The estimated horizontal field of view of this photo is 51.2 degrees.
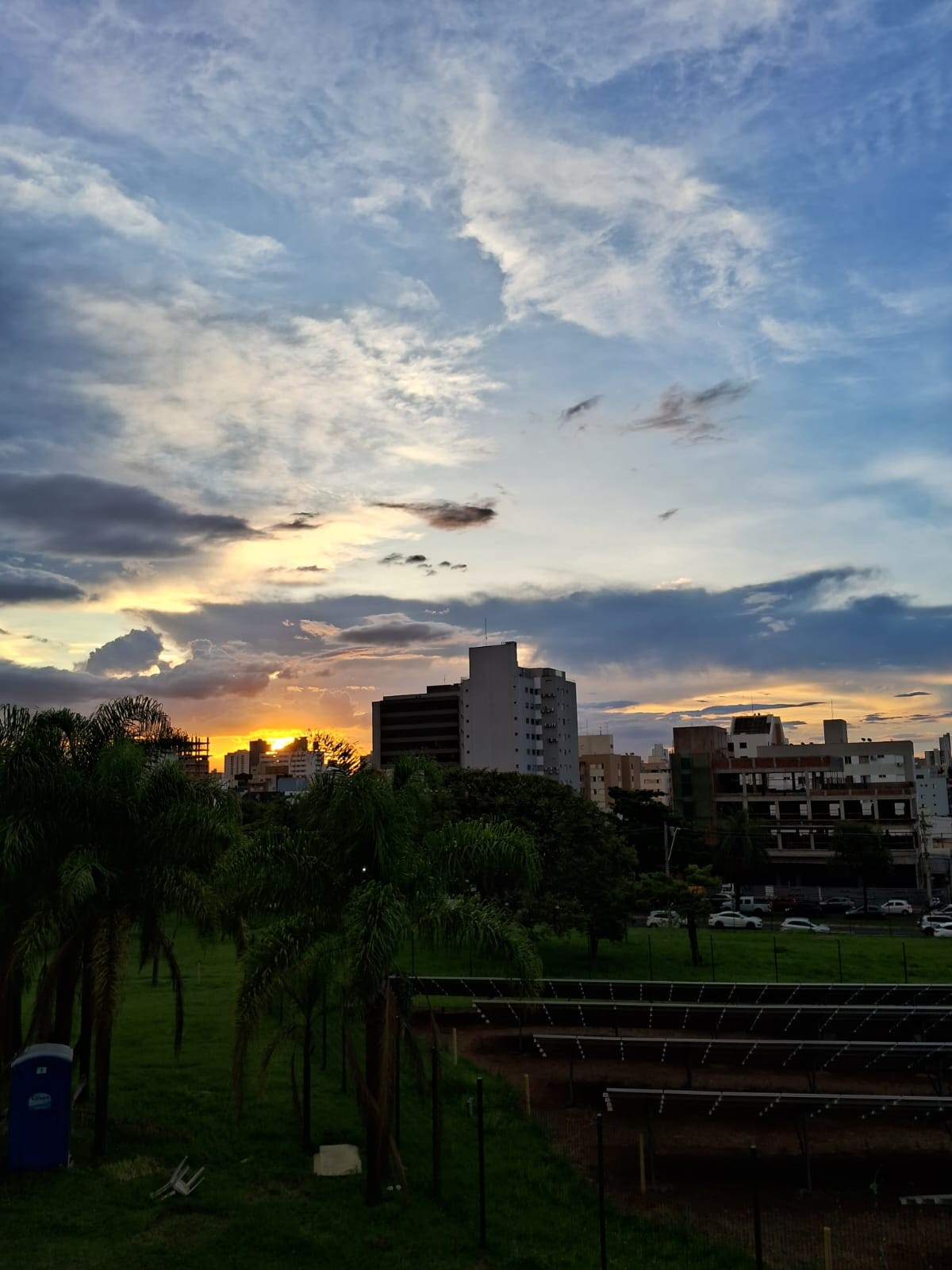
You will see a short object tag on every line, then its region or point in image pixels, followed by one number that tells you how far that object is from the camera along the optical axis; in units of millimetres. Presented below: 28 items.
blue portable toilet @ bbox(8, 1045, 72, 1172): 19062
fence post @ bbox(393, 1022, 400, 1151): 18602
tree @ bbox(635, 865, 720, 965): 45500
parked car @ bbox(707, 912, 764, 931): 63719
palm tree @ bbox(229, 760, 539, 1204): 17234
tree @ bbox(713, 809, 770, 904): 85250
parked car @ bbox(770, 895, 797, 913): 76750
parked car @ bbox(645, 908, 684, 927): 52397
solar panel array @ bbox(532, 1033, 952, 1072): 23375
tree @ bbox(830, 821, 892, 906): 81812
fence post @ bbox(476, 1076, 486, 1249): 16500
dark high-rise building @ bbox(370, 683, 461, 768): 154125
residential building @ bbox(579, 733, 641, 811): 177125
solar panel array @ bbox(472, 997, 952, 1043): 27094
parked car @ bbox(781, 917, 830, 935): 60031
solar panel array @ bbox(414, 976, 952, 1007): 32906
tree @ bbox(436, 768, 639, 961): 44000
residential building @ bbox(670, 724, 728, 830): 105812
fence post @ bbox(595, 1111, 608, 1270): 14719
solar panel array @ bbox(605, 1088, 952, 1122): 19297
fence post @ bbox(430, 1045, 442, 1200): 17938
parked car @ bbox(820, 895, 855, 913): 77250
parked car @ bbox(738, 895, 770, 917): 75062
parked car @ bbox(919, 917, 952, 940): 57500
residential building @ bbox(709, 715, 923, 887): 96875
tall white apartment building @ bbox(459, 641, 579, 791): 148625
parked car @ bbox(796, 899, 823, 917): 74500
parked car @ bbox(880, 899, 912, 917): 73688
